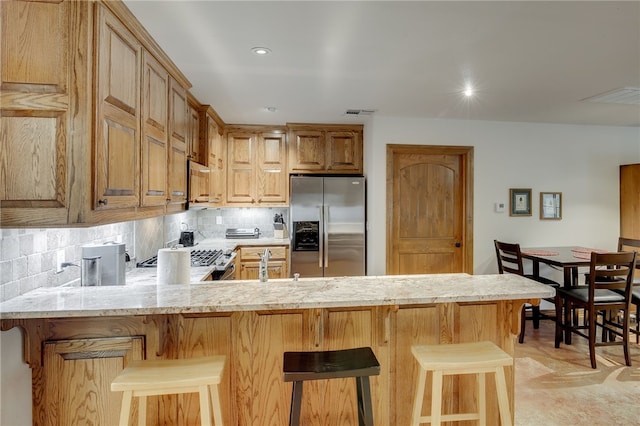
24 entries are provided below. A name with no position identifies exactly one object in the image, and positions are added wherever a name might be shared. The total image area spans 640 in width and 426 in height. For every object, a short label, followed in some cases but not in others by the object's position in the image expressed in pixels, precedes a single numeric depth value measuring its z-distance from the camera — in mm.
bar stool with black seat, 1384
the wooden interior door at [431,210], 4066
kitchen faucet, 1943
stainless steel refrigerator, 4070
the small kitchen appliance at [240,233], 4586
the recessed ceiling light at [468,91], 2914
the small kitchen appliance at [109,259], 1943
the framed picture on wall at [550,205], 4250
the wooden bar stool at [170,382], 1334
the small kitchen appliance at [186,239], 3908
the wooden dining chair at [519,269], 3400
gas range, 2850
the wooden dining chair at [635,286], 3236
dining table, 3209
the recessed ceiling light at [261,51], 2207
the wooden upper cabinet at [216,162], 3705
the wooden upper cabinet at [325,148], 4391
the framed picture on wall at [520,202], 4176
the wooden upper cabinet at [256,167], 4441
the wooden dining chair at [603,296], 2926
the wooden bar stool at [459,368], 1514
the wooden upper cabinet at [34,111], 1386
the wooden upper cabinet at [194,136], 3117
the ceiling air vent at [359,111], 3712
